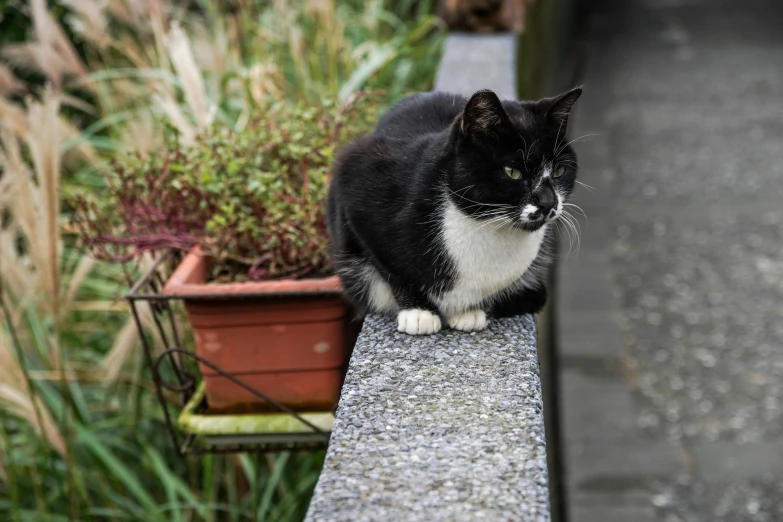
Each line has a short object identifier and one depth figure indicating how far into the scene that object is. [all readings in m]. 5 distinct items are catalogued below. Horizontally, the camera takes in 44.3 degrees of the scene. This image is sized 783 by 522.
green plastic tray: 2.24
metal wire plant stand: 2.13
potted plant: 2.17
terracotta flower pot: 2.11
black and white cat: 1.74
